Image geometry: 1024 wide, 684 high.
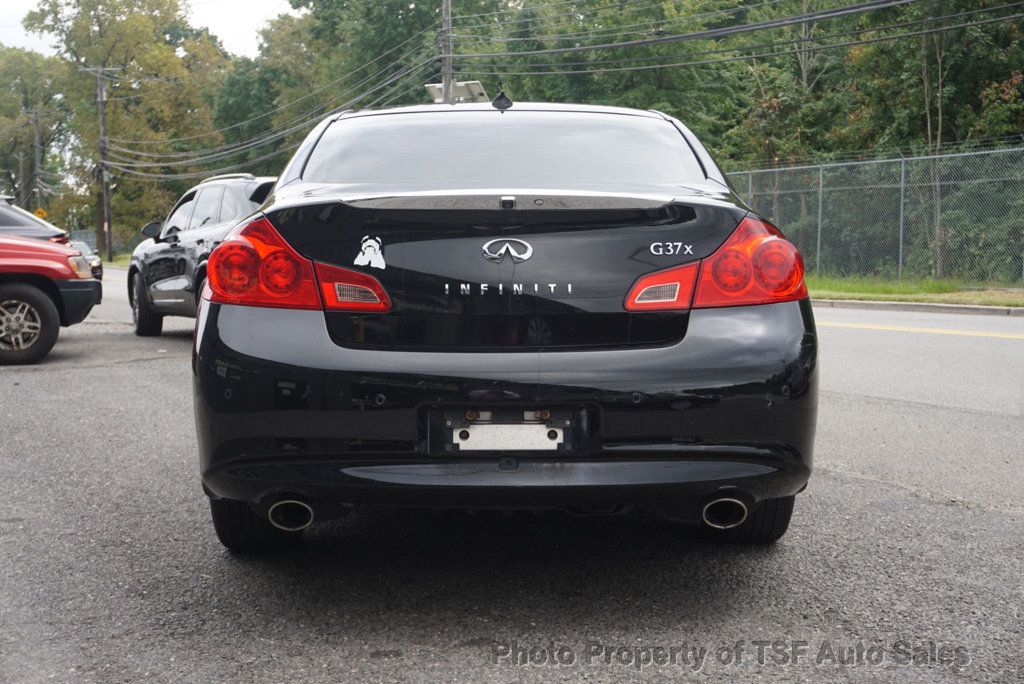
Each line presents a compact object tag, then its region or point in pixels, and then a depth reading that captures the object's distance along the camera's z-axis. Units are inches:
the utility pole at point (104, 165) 2463.1
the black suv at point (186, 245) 439.2
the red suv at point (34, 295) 408.5
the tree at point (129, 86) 2778.1
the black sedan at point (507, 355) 131.2
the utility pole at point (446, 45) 1424.7
